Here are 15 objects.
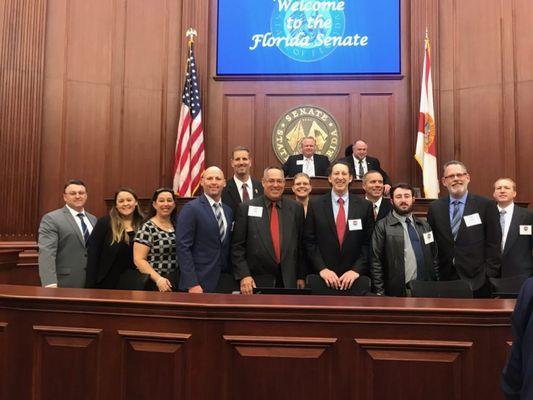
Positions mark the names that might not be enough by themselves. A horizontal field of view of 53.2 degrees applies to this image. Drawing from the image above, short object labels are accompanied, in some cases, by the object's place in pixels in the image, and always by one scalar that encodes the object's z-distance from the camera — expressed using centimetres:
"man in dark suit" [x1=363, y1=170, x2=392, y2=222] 390
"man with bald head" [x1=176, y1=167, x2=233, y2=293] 325
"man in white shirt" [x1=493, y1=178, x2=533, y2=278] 367
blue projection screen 690
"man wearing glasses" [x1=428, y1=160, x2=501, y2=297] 346
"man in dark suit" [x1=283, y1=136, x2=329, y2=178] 567
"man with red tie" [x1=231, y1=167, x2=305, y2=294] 340
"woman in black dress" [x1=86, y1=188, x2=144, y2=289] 342
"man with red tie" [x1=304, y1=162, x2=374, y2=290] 349
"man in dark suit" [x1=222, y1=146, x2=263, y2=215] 399
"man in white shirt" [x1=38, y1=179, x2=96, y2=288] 361
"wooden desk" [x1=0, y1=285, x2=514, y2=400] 195
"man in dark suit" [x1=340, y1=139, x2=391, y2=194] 562
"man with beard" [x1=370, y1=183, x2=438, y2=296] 333
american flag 616
